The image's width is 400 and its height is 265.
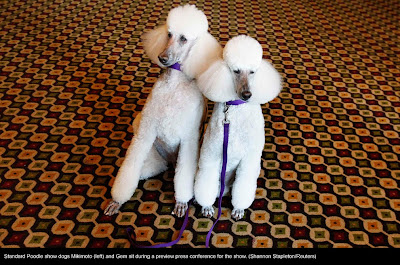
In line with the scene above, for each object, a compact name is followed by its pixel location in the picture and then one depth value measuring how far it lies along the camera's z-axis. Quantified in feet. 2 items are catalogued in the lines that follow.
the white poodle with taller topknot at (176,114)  5.72
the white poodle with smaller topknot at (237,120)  5.24
